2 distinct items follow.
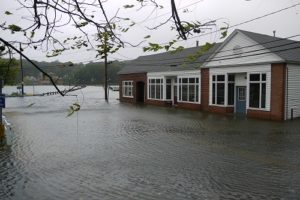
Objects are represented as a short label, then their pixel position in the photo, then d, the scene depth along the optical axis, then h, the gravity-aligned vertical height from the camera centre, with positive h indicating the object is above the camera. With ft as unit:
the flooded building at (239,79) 77.36 +0.70
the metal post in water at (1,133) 48.52 -6.83
